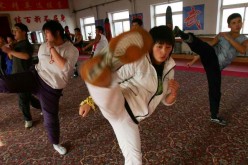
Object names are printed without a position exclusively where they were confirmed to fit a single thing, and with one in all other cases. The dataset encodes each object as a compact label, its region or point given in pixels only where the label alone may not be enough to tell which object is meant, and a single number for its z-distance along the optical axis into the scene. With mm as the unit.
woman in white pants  1102
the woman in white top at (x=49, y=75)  1631
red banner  9211
